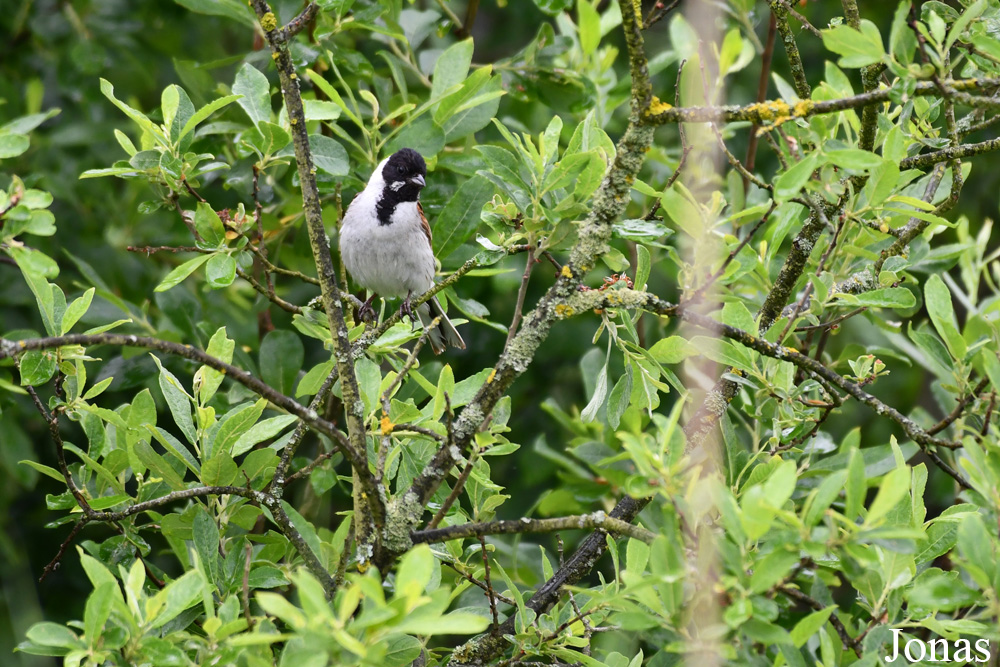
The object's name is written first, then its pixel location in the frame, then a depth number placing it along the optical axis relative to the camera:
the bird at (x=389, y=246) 8.47
